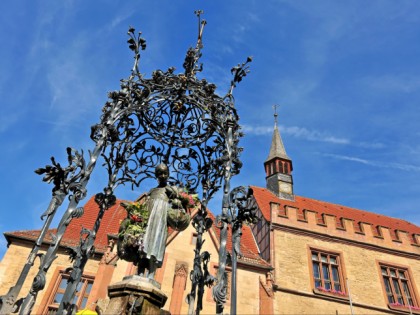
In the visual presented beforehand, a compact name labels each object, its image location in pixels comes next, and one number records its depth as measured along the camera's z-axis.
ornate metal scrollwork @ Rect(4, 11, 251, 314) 3.99
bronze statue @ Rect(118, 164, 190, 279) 4.12
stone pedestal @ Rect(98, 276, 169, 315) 3.61
